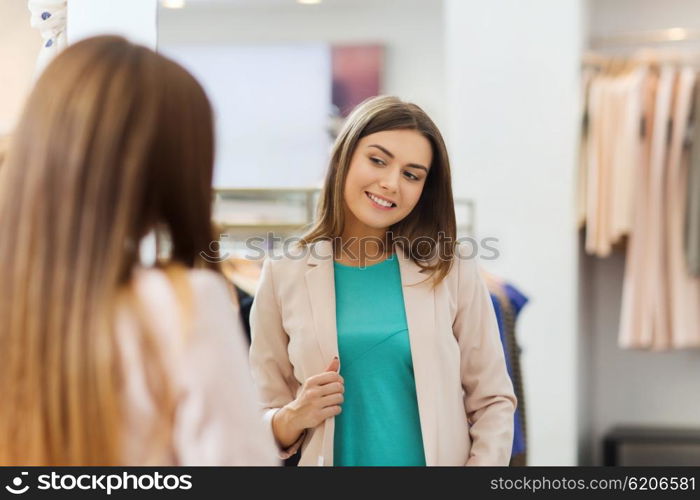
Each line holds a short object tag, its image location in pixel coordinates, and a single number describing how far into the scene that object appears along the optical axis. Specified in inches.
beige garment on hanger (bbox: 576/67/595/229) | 194.9
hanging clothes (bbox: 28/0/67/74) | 91.7
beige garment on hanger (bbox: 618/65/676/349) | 191.5
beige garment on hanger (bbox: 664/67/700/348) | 190.0
